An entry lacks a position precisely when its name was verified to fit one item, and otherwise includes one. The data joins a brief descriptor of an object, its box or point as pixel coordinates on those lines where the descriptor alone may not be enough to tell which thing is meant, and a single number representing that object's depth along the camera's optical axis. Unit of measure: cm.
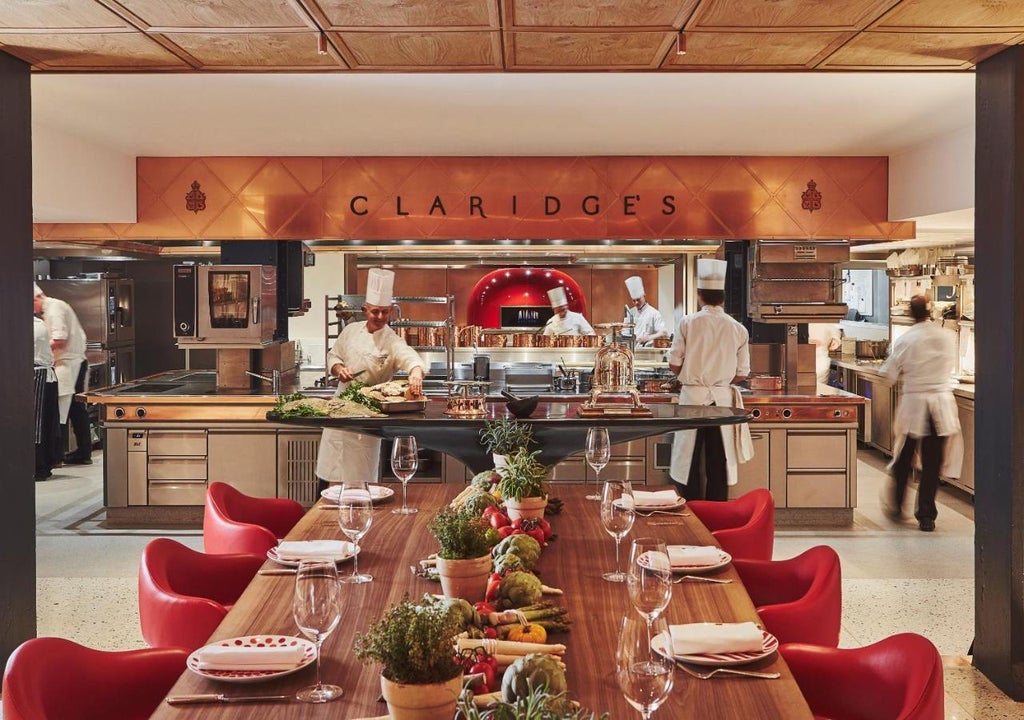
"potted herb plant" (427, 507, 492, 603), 258
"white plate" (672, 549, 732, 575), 309
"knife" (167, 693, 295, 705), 210
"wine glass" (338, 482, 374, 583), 300
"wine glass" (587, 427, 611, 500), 375
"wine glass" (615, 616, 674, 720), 182
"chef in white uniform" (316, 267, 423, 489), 679
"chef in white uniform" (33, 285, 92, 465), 977
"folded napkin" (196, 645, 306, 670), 225
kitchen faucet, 767
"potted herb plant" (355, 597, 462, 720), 179
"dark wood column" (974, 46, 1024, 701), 420
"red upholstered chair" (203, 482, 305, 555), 388
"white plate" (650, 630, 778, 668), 230
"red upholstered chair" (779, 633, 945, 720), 242
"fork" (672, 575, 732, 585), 301
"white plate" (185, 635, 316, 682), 220
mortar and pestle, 559
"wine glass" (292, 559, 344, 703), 207
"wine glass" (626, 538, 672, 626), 212
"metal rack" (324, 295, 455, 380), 793
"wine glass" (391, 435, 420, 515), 369
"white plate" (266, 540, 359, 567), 315
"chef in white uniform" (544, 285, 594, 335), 967
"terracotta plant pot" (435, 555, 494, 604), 259
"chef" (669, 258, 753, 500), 705
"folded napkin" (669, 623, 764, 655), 234
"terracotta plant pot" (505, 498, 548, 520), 339
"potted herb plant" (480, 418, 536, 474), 421
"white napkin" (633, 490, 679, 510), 409
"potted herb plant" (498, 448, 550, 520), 339
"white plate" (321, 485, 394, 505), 419
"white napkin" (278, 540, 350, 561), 319
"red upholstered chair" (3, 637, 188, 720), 233
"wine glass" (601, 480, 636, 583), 295
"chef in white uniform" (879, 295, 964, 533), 759
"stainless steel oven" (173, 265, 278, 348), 776
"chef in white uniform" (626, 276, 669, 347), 989
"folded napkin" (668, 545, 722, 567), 314
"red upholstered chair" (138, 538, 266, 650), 306
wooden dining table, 207
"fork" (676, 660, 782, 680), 225
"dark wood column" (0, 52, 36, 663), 422
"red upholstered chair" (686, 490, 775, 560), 406
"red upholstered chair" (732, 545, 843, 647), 311
